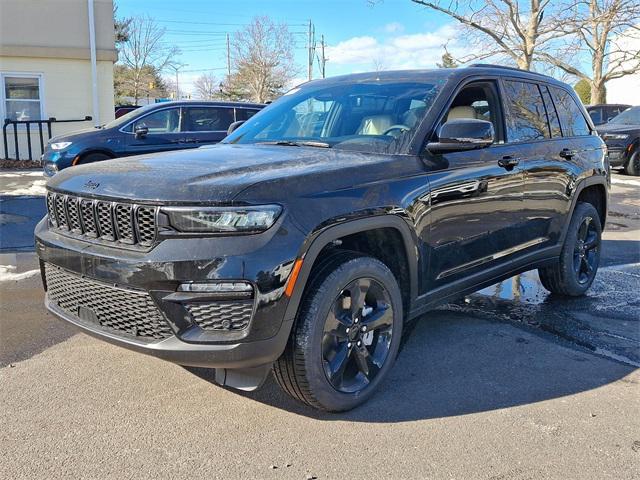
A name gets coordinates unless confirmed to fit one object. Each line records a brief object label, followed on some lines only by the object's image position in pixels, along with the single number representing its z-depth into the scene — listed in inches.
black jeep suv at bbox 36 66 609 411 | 108.3
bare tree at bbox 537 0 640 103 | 812.0
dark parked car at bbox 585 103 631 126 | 780.6
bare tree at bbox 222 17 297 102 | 1839.3
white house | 617.3
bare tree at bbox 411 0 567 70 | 816.3
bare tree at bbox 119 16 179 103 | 1681.8
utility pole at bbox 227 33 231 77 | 2302.4
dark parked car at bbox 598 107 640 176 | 606.9
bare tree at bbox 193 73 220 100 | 2716.5
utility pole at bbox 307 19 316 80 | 2188.5
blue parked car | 394.6
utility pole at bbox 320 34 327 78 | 2413.1
